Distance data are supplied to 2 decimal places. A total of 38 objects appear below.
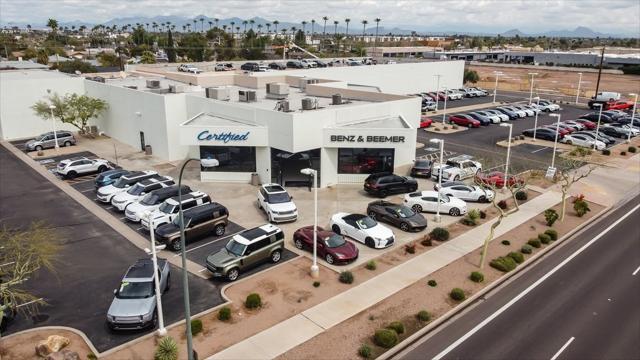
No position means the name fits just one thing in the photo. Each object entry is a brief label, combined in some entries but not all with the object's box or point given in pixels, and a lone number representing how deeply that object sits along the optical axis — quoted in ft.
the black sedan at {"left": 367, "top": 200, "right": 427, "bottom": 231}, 89.30
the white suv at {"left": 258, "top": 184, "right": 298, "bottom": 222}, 91.50
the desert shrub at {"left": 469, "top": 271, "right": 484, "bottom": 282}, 71.26
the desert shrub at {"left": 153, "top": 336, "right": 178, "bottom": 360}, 52.03
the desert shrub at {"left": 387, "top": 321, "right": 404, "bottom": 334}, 57.88
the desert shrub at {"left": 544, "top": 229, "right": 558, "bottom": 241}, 87.25
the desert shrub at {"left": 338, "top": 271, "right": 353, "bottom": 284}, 69.92
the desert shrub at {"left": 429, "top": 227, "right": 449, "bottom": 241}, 85.66
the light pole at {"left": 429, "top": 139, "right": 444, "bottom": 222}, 93.20
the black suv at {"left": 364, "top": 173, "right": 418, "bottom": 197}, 107.45
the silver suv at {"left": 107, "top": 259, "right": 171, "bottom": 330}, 57.52
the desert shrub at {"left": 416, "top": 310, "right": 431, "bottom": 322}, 61.03
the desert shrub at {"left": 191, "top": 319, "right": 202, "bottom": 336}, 57.31
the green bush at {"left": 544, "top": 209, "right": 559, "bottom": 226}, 93.35
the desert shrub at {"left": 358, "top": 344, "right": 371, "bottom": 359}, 53.78
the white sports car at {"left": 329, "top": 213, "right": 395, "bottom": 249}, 81.81
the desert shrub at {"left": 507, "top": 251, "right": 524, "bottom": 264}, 77.82
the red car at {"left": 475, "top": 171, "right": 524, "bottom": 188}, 110.22
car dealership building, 110.11
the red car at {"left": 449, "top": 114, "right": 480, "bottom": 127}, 190.04
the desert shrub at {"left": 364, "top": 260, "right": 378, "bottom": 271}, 74.33
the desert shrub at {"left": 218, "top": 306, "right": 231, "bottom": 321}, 60.34
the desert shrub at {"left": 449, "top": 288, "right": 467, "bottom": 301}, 65.98
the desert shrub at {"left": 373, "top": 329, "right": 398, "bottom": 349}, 55.52
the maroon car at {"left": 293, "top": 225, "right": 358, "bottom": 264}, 75.82
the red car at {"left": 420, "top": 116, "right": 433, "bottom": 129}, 186.35
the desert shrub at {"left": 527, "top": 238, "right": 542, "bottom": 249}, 83.41
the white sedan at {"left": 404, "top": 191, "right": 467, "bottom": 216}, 97.55
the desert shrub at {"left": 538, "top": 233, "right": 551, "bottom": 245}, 85.71
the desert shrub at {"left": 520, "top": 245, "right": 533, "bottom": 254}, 81.03
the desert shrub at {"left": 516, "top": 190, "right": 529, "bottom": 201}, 109.40
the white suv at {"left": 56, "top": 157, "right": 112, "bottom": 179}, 121.29
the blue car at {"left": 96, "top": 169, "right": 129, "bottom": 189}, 110.38
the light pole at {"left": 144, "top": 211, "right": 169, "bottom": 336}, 55.90
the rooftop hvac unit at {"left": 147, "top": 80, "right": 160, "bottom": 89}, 152.66
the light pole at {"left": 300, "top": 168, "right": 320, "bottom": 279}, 71.31
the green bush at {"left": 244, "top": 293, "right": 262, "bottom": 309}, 62.90
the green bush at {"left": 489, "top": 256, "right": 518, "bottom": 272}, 74.95
